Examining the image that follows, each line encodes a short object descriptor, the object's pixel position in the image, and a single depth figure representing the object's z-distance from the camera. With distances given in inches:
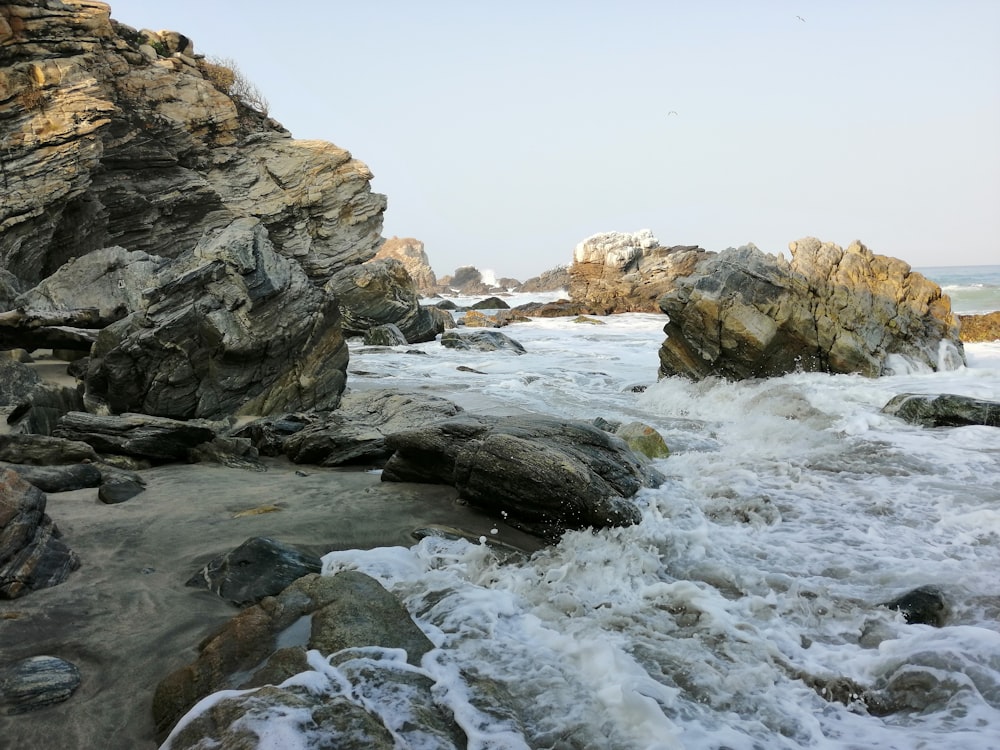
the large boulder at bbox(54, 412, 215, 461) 246.1
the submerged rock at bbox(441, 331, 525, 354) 740.0
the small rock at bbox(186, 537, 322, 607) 141.7
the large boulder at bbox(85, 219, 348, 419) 312.8
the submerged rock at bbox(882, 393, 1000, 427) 307.6
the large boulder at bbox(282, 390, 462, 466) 265.6
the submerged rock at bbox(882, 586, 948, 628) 140.2
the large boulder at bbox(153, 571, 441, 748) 104.4
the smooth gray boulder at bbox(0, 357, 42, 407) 300.0
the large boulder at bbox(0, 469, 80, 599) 132.3
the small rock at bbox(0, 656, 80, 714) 101.8
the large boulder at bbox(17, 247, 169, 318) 433.1
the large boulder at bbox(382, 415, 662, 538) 187.9
